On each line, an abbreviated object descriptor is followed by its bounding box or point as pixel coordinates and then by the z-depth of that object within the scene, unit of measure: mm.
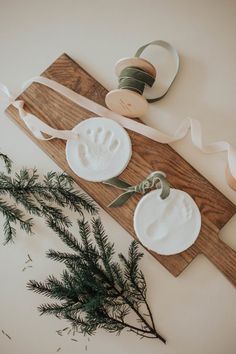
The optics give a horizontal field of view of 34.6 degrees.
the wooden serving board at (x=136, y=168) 1110
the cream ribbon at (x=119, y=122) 1138
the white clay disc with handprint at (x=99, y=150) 1168
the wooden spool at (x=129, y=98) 1090
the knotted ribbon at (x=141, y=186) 1076
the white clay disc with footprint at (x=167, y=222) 1103
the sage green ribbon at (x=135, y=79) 1101
